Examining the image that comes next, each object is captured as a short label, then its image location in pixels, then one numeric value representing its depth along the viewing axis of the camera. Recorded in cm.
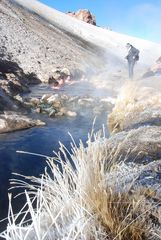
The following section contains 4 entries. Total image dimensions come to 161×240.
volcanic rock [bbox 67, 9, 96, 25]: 5919
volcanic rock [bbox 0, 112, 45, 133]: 677
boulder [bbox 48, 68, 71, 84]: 1619
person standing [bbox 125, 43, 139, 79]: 1184
